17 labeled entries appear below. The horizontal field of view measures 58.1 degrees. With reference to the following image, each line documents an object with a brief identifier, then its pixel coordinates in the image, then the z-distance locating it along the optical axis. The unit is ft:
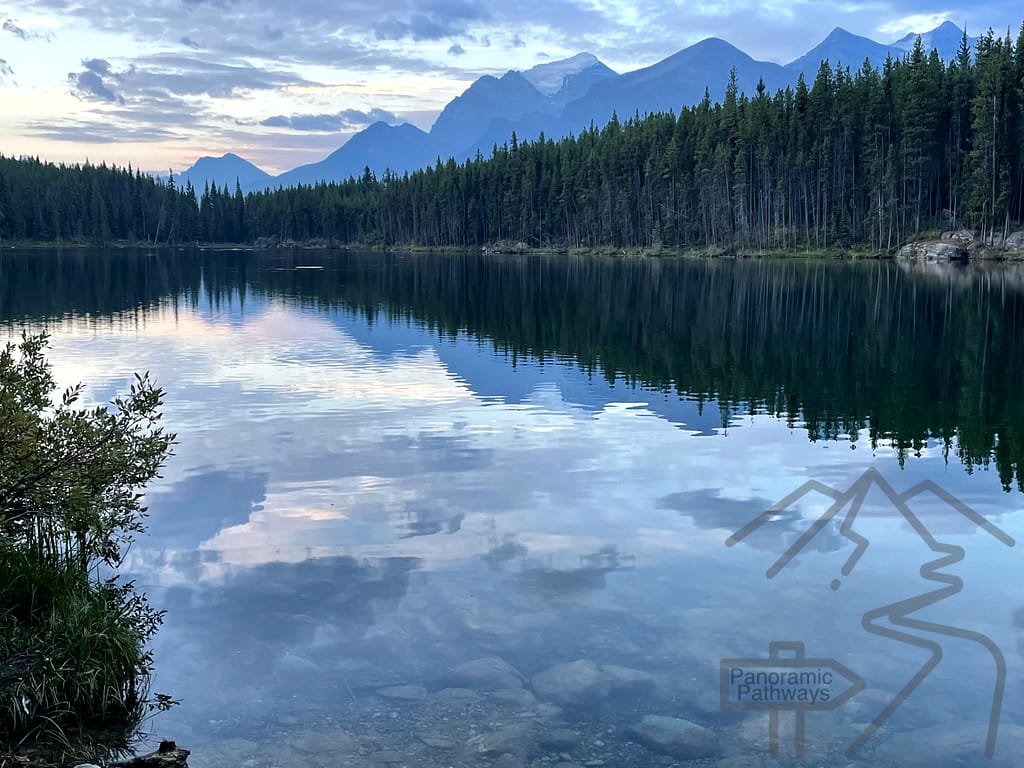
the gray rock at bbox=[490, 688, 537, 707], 30.89
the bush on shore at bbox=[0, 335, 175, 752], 29.40
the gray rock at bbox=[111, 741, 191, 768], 25.82
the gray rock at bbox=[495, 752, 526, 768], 27.22
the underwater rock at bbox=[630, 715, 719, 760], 27.96
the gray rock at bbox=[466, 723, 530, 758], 27.96
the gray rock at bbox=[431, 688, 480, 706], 30.94
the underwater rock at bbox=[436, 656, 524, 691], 32.09
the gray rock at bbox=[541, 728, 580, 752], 28.25
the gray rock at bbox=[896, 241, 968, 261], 309.83
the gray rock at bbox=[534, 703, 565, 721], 29.96
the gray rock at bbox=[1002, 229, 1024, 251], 303.68
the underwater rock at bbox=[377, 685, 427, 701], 31.22
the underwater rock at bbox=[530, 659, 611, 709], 31.12
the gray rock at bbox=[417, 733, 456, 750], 28.25
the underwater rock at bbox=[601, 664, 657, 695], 31.63
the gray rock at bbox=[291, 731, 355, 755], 28.22
